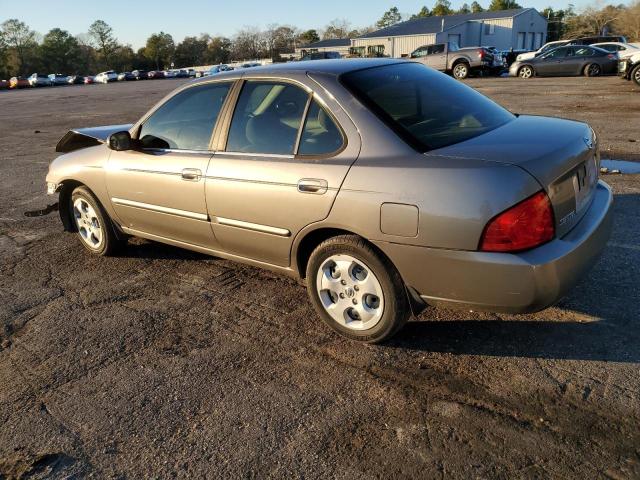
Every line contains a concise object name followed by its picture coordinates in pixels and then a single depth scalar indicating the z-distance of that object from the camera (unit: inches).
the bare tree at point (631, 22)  2291.3
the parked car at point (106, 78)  2559.3
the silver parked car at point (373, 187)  104.3
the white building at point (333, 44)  2807.3
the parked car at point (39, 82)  2493.8
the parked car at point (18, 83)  2455.7
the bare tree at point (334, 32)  4734.3
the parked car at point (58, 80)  2603.3
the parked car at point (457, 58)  1051.9
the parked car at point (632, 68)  665.6
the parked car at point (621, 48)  756.8
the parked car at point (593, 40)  1152.1
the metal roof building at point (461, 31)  2375.7
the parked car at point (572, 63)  892.6
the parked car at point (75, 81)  2646.7
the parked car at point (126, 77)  2736.2
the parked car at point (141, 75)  2770.7
